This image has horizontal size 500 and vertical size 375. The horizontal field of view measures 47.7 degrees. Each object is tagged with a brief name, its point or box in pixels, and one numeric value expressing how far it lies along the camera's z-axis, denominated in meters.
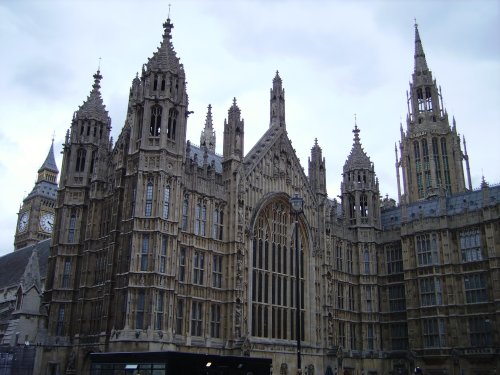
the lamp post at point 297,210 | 33.13
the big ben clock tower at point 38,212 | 110.88
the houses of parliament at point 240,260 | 43.31
